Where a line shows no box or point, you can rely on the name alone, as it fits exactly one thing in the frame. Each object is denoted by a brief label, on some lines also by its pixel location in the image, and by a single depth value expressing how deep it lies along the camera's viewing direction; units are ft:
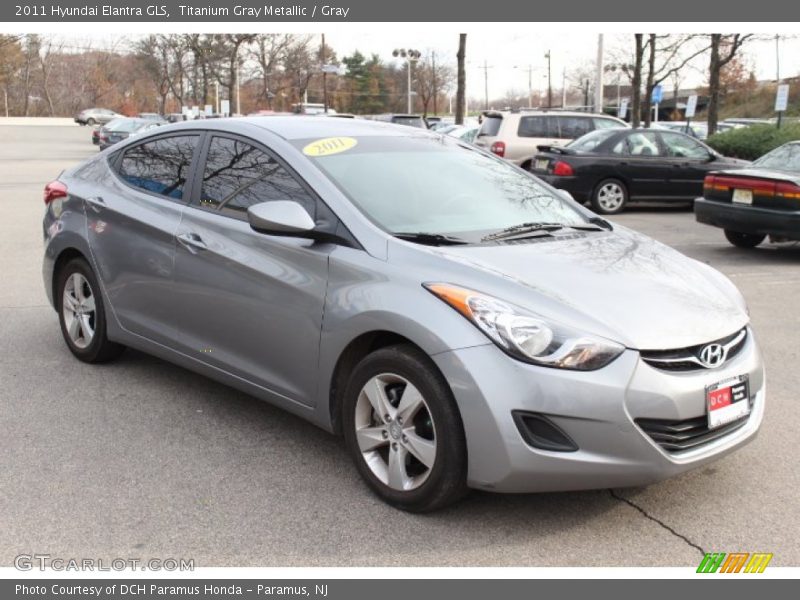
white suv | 54.34
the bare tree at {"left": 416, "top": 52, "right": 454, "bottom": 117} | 233.96
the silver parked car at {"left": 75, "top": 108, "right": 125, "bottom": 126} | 210.18
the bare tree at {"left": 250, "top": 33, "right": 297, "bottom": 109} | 196.44
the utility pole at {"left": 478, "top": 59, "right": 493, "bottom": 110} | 360.69
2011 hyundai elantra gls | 9.86
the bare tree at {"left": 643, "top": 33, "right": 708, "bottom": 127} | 86.19
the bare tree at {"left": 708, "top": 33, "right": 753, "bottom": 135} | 73.31
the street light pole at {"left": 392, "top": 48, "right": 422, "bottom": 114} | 150.00
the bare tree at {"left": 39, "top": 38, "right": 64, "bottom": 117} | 254.10
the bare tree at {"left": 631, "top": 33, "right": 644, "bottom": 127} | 84.89
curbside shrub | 62.90
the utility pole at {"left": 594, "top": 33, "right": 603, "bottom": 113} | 88.58
